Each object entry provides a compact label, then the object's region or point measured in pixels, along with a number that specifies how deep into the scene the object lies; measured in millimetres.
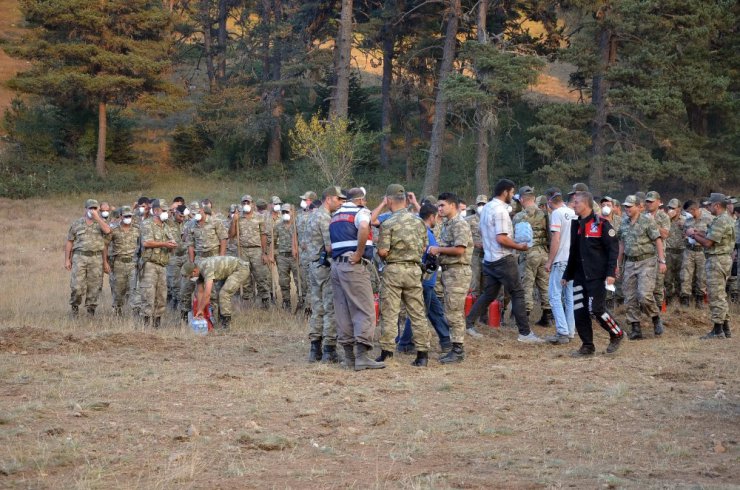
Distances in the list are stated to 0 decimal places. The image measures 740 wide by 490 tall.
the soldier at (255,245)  17750
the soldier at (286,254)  17688
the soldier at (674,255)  17719
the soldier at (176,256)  17609
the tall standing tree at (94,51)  39906
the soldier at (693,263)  16953
